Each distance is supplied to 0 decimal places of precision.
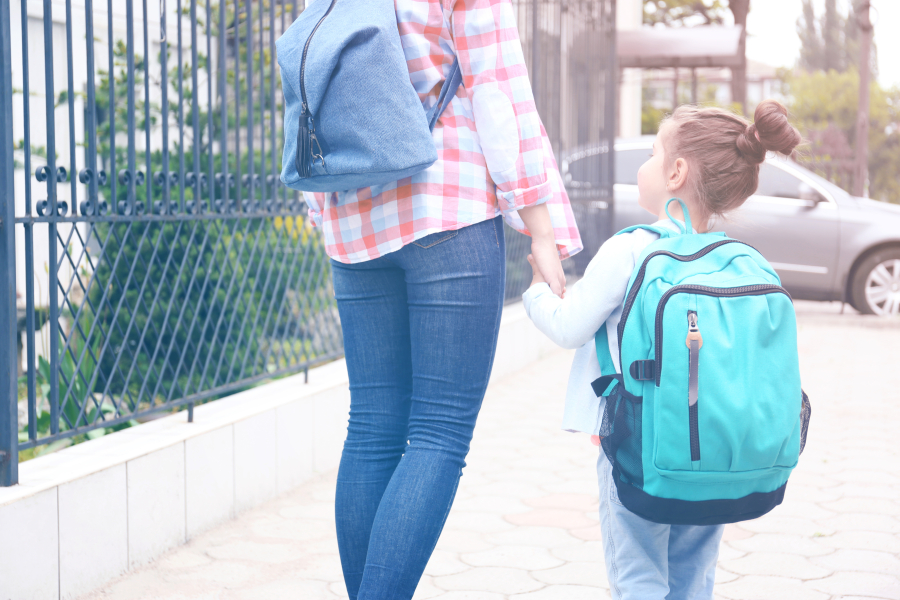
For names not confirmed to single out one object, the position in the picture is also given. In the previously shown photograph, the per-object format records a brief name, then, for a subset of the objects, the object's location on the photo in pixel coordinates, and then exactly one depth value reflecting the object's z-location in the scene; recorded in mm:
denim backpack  2673
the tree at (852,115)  45984
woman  2739
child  2779
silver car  10904
